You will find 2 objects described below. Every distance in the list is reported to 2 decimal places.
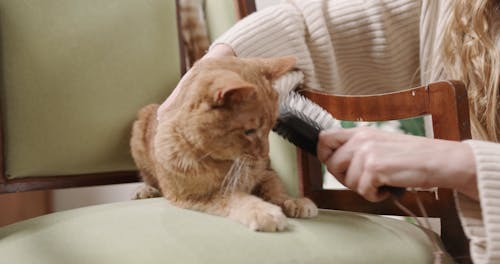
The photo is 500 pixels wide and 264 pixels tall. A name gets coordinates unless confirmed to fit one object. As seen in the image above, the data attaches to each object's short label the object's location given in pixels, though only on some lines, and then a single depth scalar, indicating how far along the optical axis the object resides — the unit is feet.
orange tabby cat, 2.71
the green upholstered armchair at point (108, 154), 2.35
